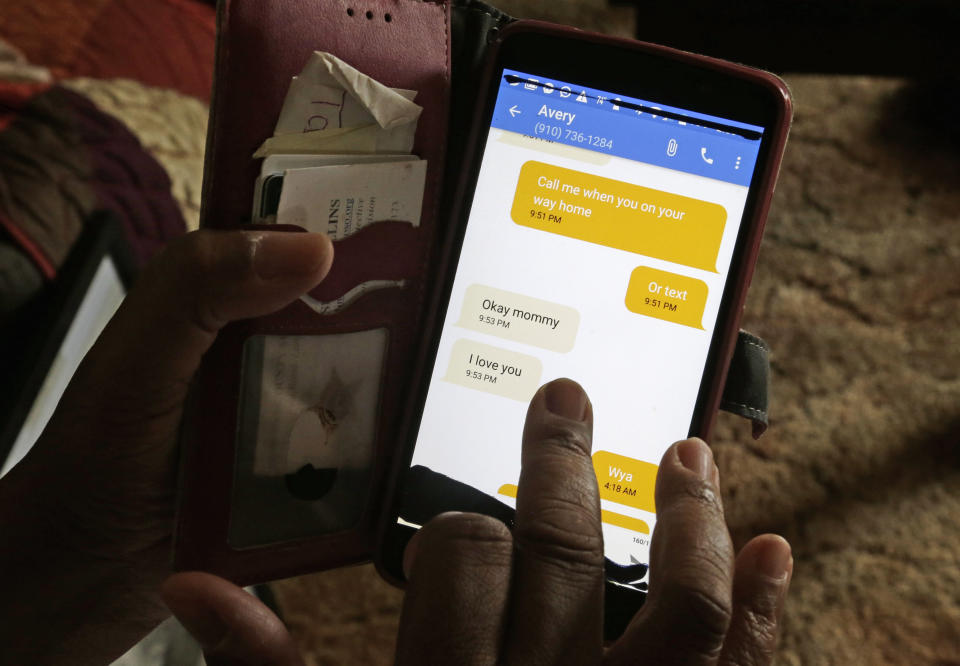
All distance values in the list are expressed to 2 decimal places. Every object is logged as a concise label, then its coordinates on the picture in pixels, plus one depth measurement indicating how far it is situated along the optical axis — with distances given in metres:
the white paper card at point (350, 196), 0.37
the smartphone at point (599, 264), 0.39
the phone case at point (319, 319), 0.37
